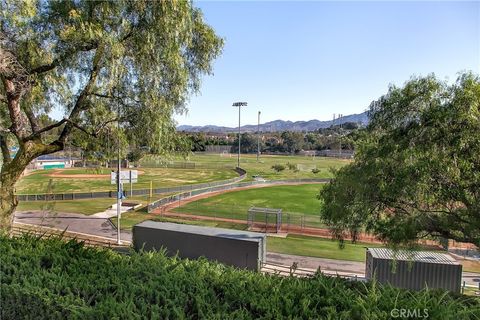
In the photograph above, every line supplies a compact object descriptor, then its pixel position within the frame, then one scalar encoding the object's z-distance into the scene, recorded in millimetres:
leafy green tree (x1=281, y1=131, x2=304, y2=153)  149000
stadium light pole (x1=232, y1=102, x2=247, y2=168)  86000
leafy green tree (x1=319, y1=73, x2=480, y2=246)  11250
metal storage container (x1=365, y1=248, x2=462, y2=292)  14141
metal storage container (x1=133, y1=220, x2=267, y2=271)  15367
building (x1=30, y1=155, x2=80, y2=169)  72981
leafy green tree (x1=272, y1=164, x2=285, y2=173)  70625
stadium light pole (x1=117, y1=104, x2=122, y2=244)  22284
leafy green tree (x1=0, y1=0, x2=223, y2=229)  9383
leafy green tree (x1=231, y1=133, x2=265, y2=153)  150125
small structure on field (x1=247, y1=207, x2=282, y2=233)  27344
